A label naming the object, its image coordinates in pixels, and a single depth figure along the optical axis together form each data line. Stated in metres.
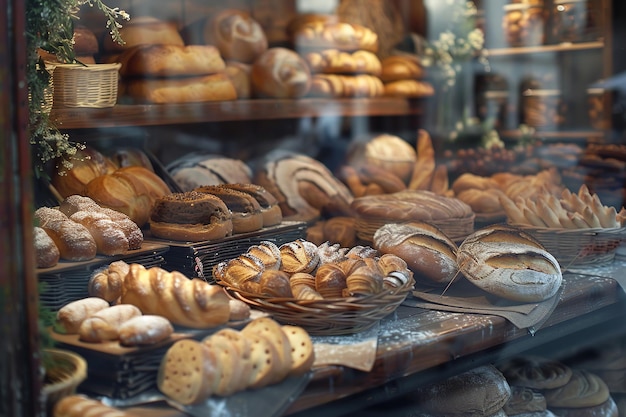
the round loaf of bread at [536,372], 2.67
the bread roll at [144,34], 3.21
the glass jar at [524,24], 5.03
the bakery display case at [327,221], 1.87
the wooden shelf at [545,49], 4.87
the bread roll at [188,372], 1.76
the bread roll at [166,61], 3.23
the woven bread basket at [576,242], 3.00
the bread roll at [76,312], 1.95
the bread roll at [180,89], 3.22
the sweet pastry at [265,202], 2.79
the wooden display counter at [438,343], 1.99
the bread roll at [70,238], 2.19
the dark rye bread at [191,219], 2.53
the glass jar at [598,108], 4.89
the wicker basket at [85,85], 2.62
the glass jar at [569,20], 4.86
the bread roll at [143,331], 1.82
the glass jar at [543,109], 5.16
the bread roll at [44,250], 2.06
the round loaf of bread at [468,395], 2.47
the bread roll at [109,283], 2.12
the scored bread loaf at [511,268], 2.50
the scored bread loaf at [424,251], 2.61
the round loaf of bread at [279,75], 3.75
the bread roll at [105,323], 1.87
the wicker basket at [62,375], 1.69
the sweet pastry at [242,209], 2.67
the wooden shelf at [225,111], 2.77
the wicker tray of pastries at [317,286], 2.11
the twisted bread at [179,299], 1.93
